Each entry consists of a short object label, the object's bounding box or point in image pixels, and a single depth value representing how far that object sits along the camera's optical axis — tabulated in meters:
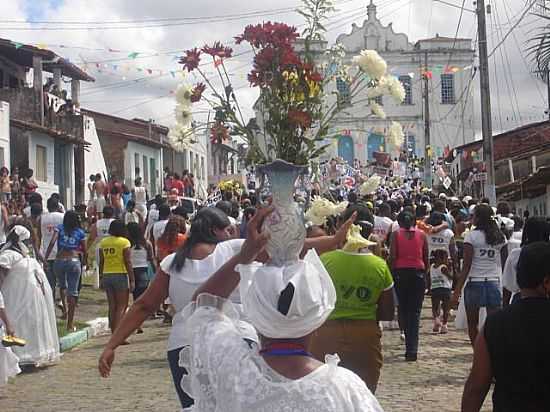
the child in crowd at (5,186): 19.96
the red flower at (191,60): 6.48
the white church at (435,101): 64.25
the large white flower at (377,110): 6.86
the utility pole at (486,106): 24.45
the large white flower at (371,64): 6.61
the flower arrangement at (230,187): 21.42
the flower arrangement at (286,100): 5.70
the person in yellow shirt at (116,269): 13.78
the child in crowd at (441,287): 14.23
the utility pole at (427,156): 42.26
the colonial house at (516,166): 26.41
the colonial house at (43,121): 31.05
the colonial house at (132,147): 47.53
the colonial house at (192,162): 58.31
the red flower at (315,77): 5.71
